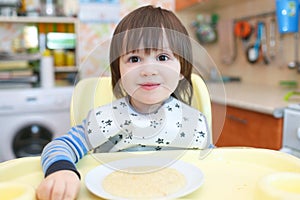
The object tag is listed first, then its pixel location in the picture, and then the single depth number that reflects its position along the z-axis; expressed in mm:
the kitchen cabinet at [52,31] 2369
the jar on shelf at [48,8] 2398
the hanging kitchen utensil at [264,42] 1885
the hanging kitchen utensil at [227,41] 2188
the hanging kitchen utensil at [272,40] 1842
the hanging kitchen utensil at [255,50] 1897
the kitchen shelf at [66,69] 2434
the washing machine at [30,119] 1951
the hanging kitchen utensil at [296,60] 1705
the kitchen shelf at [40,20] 2265
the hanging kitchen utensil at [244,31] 1993
